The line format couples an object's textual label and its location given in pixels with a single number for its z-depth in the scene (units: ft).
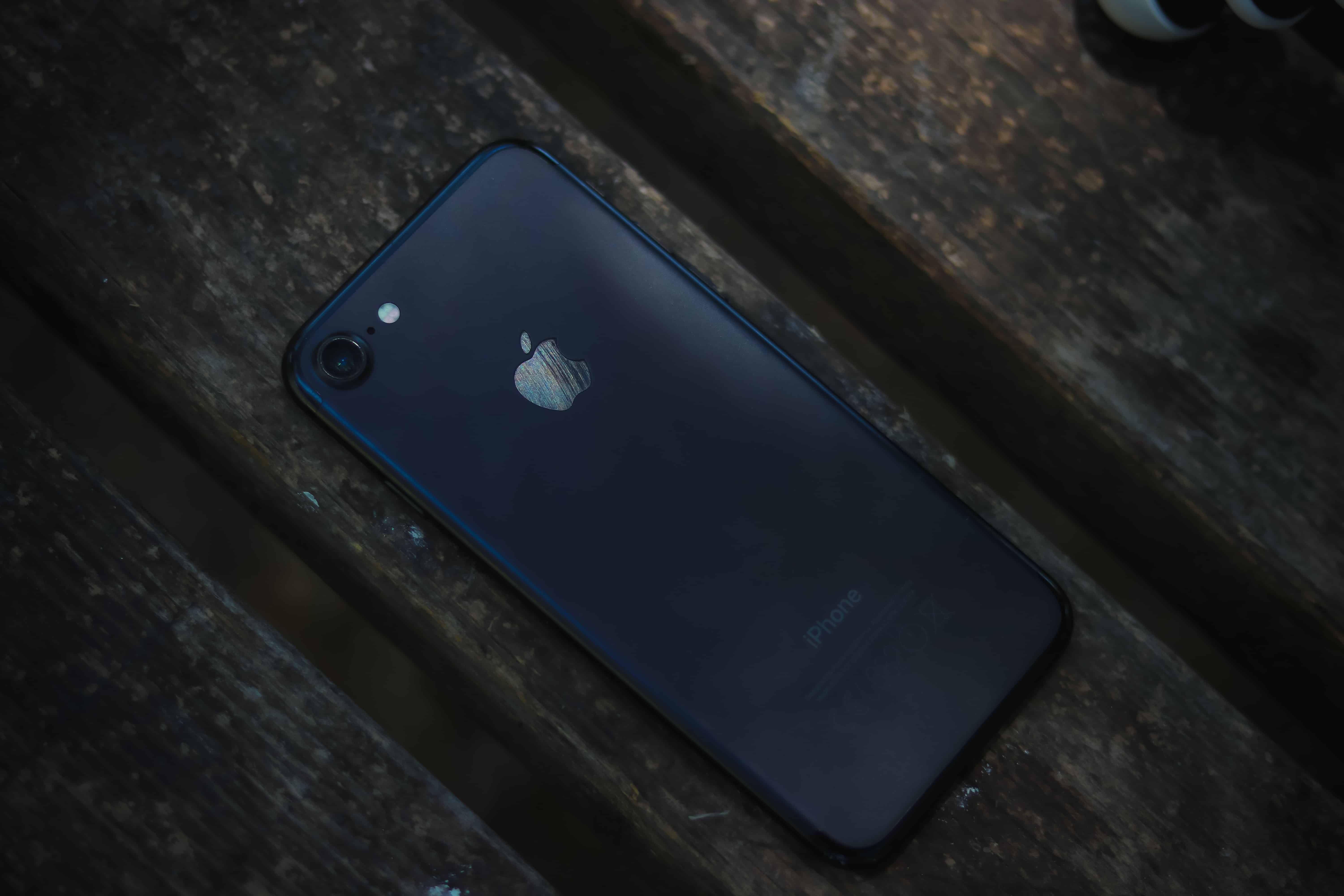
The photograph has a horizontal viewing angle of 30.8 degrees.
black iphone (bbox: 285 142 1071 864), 1.44
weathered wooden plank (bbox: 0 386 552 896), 1.42
